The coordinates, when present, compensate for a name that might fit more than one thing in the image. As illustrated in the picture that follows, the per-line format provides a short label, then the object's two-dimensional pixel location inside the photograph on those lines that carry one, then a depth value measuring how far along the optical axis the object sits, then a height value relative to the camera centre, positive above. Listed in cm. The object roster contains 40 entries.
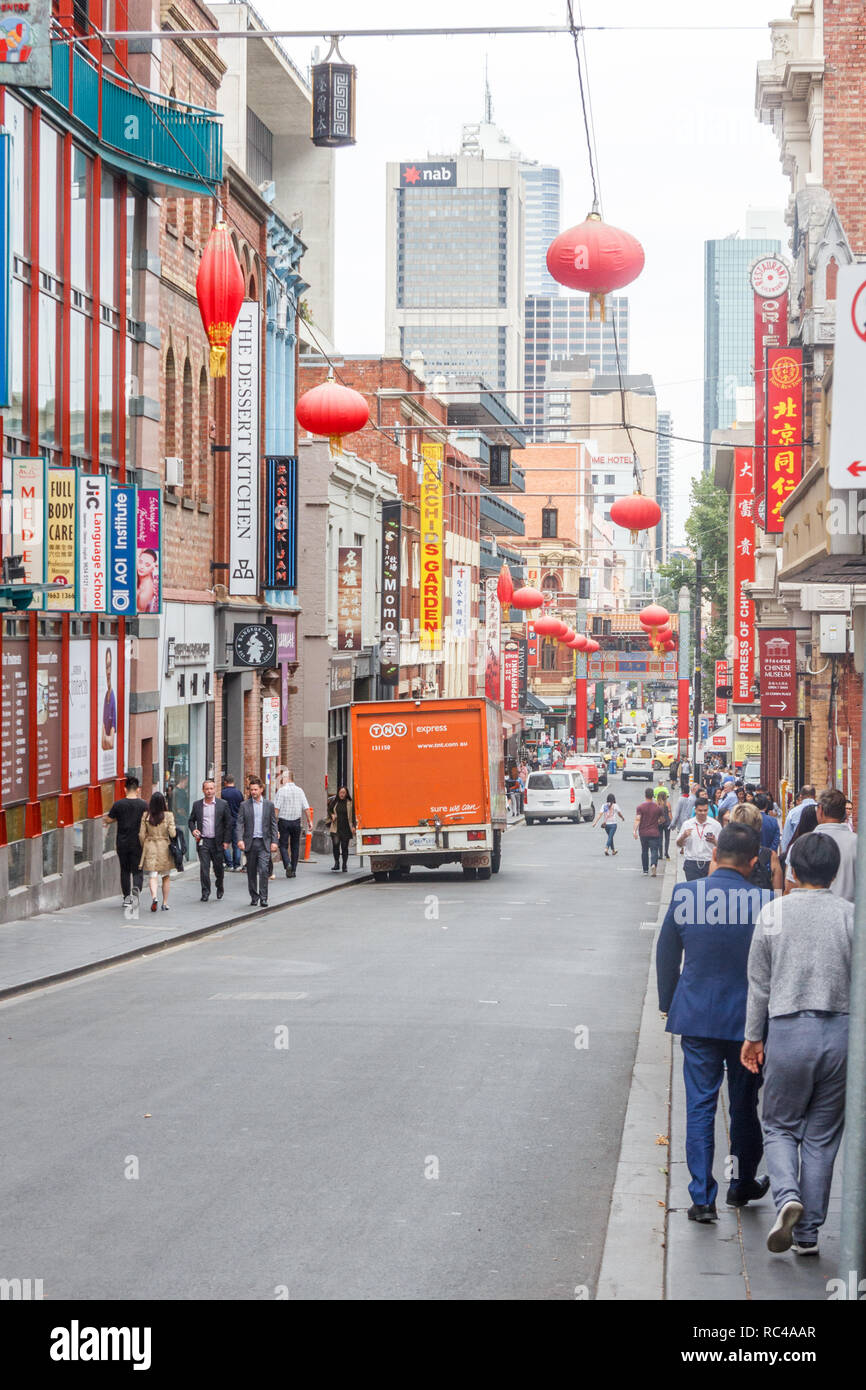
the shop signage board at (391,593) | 4869 +174
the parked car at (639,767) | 9481 -607
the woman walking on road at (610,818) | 3875 -362
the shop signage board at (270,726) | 3134 -127
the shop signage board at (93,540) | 2222 +147
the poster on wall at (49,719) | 2180 -79
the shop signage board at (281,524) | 3428 +257
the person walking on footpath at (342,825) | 3194 -307
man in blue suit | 776 -149
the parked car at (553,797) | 5775 -464
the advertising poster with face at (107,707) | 2486 -72
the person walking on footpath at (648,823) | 3238 -309
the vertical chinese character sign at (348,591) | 4234 +157
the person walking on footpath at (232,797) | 2769 -221
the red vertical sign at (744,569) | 4650 +230
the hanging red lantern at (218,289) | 1902 +398
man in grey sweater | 706 -154
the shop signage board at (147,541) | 2444 +159
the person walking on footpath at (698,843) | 2023 -220
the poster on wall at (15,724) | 2045 -80
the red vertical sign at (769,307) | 3497 +694
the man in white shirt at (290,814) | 3039 -275
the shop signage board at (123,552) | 2283 +135
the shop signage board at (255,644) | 3369 +22
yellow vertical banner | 5603 +327
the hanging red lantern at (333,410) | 1916 +267
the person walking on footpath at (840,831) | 1095 -111
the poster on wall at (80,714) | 2338 -77
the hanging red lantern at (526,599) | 4647 +149
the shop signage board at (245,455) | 3353 +385
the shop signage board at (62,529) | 2086 +151
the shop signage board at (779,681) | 3378 -50
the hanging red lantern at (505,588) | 5112 +196
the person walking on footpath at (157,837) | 2123 -222
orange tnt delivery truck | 2944 -198
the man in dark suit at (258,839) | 2403 -254
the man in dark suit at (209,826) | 2375 -230
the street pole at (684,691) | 7094 -165
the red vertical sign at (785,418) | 3083 +416
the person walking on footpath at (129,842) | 2142 -227
